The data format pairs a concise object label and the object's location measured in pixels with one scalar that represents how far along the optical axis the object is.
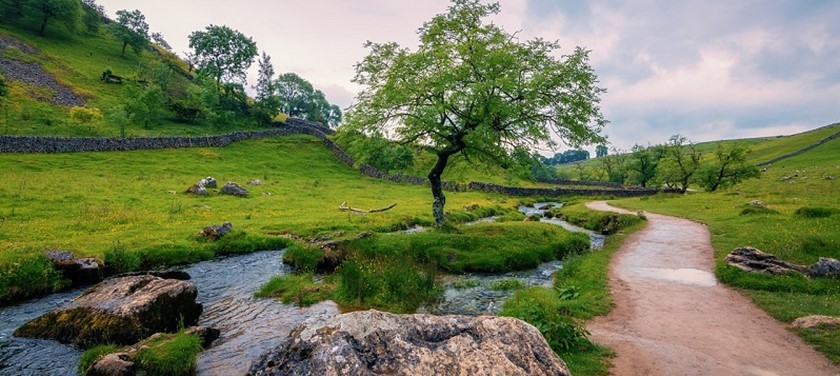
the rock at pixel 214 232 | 25.09
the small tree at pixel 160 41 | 164.25
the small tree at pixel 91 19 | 112.31
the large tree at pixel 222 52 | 102.94
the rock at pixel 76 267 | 17.42
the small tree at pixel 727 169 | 75.00
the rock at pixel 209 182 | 41.91
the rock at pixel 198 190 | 39.75
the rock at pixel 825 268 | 16.14
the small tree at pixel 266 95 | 102.18
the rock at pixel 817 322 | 11.59
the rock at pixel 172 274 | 16.77
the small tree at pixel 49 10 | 94.12
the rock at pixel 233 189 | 41.56
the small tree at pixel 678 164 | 80.94
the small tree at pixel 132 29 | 107.81
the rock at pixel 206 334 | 11.89
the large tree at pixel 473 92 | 25.31
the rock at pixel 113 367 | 9.33
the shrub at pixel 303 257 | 21.38
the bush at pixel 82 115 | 60.09
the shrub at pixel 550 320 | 10.74
